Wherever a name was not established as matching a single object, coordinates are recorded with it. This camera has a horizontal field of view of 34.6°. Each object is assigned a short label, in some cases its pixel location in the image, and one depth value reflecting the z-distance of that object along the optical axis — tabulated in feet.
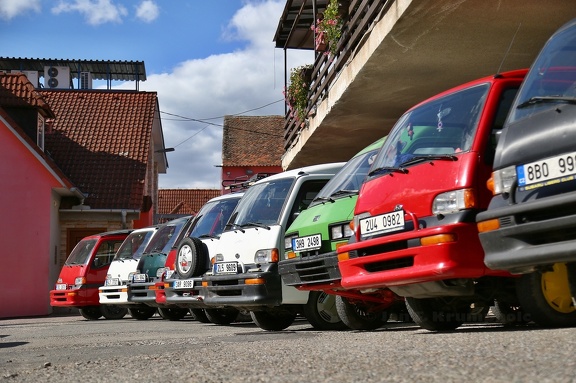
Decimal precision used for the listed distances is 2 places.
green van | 29.89
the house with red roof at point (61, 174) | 93.45
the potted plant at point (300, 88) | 68.49
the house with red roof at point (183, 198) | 204.03
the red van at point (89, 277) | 64.59
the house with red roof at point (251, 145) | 181.78
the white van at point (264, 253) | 33.99
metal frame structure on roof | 148.56
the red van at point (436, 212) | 22.63
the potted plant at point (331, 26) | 52.85
